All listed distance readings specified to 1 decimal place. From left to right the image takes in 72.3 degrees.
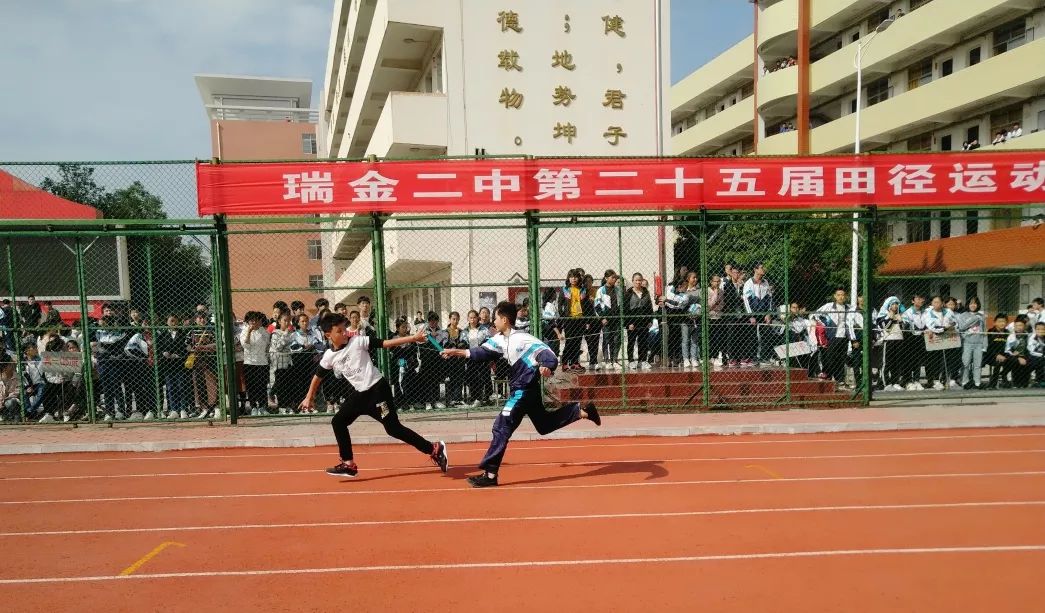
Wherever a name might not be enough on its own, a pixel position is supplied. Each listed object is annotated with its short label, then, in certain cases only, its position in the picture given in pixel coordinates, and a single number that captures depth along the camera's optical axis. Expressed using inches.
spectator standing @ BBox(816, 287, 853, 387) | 471.8
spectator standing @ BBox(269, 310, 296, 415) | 442.0
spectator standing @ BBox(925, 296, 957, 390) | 483.5
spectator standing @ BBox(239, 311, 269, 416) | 441.1
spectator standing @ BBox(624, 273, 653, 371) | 463.5
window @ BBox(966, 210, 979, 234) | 953.4
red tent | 419.2
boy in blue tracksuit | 278.4
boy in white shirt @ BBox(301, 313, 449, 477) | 294.8
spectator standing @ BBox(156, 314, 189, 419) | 429.1
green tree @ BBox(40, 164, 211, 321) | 425.7
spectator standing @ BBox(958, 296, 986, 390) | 484.7
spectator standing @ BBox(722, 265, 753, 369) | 468.1
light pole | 464.8
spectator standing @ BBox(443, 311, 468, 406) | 459.5
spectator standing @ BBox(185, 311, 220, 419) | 432.5
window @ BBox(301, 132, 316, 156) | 2283.5
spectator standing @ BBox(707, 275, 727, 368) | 463.6
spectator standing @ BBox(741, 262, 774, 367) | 466.3
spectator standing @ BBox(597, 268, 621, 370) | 459.2
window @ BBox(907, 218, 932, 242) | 1045.8
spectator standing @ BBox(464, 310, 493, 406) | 459.8
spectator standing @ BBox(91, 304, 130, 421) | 431.8
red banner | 421.1
